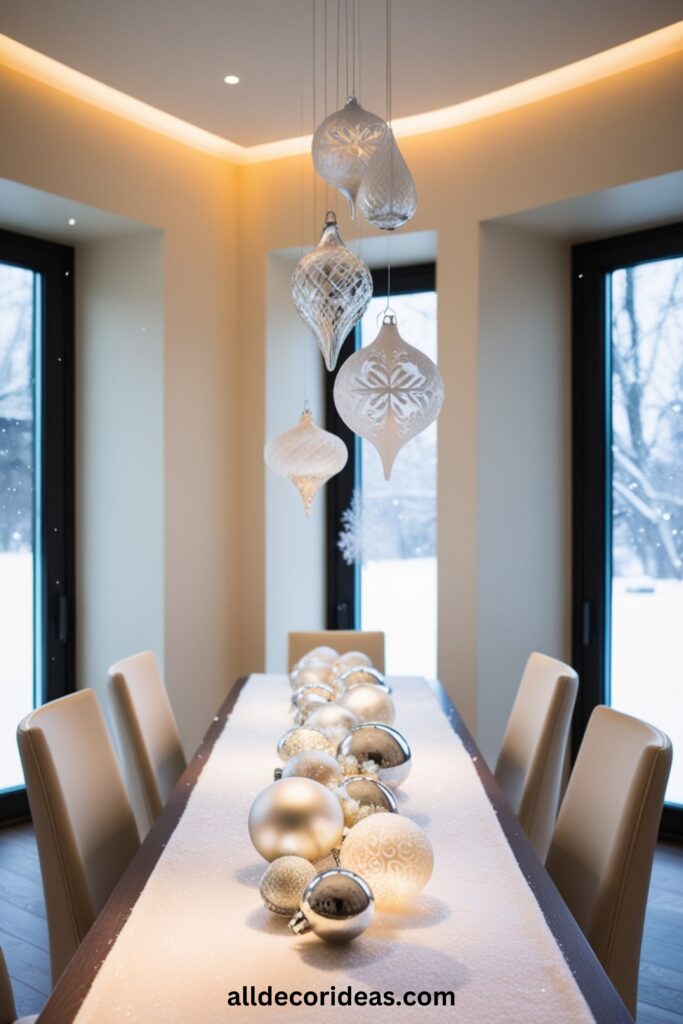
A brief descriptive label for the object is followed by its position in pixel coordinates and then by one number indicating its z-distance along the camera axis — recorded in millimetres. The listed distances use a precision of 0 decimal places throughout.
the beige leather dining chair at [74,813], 1808
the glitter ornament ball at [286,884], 1359
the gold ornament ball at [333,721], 2061
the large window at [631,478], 4004
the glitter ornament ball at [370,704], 2275
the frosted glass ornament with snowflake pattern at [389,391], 2215
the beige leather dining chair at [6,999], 1428
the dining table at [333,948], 1163
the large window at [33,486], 4117
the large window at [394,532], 4609
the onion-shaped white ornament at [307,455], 2959
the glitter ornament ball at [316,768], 1696
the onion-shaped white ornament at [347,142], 2424
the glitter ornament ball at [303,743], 1940
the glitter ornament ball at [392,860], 1390
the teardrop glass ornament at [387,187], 2273
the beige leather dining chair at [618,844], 1663
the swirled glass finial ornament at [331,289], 2465
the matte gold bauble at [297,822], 1472
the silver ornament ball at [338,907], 1274
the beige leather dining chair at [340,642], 3688
